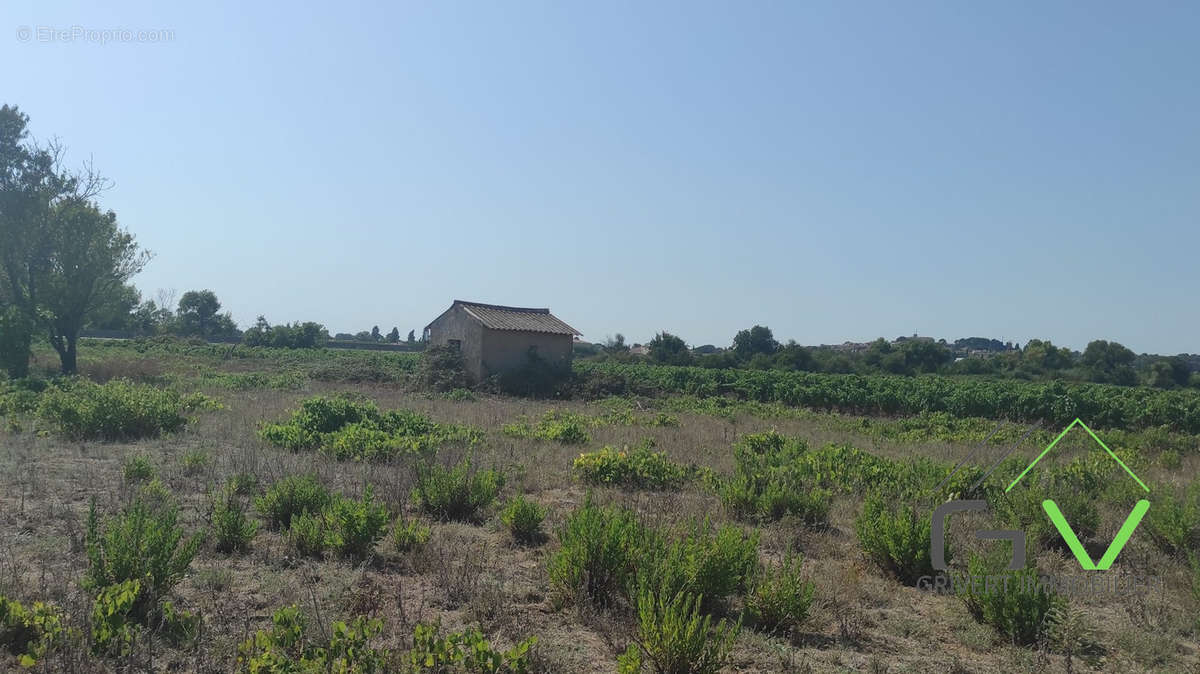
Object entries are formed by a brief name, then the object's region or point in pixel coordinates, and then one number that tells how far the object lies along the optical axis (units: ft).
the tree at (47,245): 86.43
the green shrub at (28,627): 12.19
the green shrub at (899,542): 19.17
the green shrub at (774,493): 24.91
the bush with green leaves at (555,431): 42.91
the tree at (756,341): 196.13
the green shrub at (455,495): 24.16
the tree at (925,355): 162.71
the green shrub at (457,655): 12.16
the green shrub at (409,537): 19.85
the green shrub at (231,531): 19.24
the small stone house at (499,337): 89.56
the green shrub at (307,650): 11.66
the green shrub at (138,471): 26.32
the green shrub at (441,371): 87.30
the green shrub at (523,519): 21.85
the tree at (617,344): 267.49
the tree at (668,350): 173.17
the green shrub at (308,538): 19.15
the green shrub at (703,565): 15.40
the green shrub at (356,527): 18.95
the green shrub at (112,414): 37.17
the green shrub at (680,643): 12.39
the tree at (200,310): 270.67
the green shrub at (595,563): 16.44
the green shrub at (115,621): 12.30
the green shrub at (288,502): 21.98
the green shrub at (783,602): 15.29
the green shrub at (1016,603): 15.03
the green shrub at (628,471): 30.55
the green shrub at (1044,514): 22.72
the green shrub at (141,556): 14.79
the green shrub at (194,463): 28.86
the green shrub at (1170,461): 40.34
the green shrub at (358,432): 33.88
